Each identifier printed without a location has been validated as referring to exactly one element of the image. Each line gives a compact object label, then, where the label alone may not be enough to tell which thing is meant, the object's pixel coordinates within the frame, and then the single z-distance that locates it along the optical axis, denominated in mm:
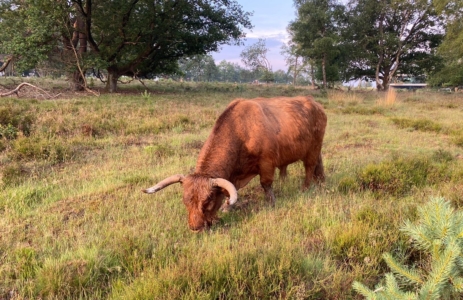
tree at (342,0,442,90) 33906
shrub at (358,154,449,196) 5516
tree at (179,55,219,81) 81500
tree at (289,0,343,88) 32438
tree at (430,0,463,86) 21978
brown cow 4254
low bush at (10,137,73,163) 7055
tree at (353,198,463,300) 2002
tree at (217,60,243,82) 131800
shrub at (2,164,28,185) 5648
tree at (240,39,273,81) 83312
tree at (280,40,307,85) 71125
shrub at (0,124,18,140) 8102
